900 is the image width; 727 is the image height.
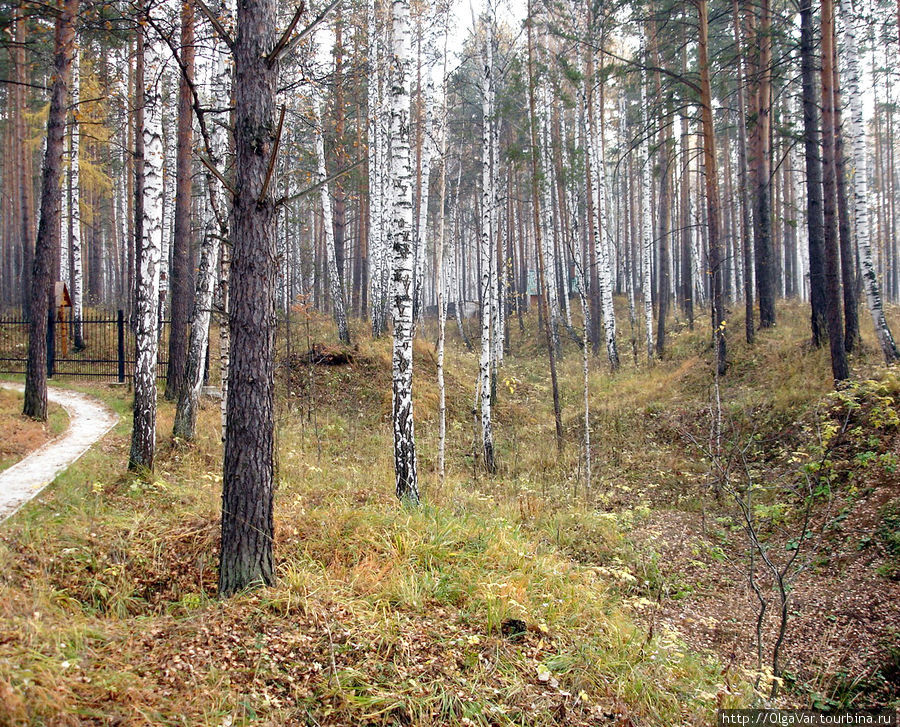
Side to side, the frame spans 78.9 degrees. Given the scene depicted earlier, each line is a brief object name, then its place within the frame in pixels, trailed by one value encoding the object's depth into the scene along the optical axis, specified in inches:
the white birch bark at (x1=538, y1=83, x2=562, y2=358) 840.9
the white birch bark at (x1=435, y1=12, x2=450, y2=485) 335.6
